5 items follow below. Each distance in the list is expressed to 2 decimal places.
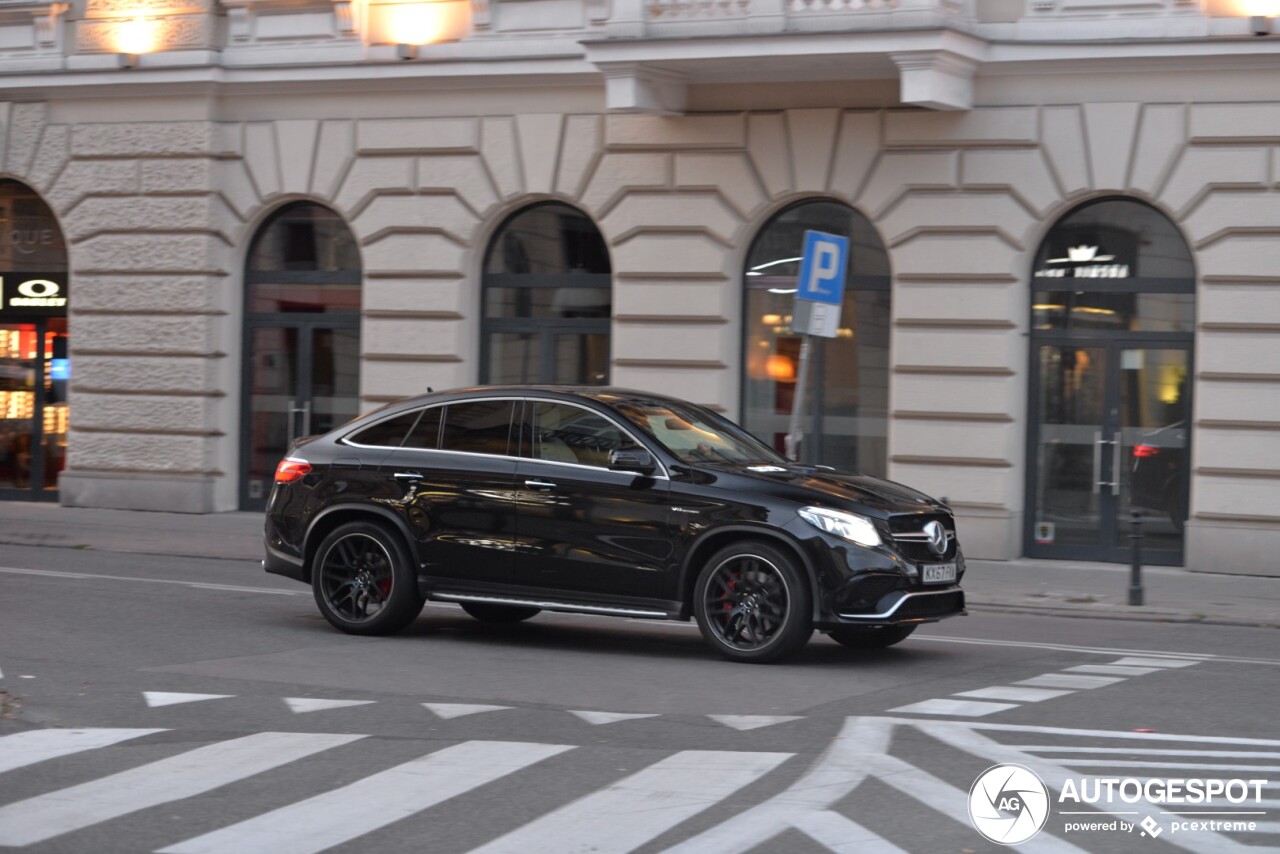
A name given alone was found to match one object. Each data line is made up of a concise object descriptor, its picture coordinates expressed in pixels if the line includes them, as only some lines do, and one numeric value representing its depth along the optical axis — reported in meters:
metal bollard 14.28
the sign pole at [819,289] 14.91
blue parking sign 14.91
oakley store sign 22.37
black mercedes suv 10.11
